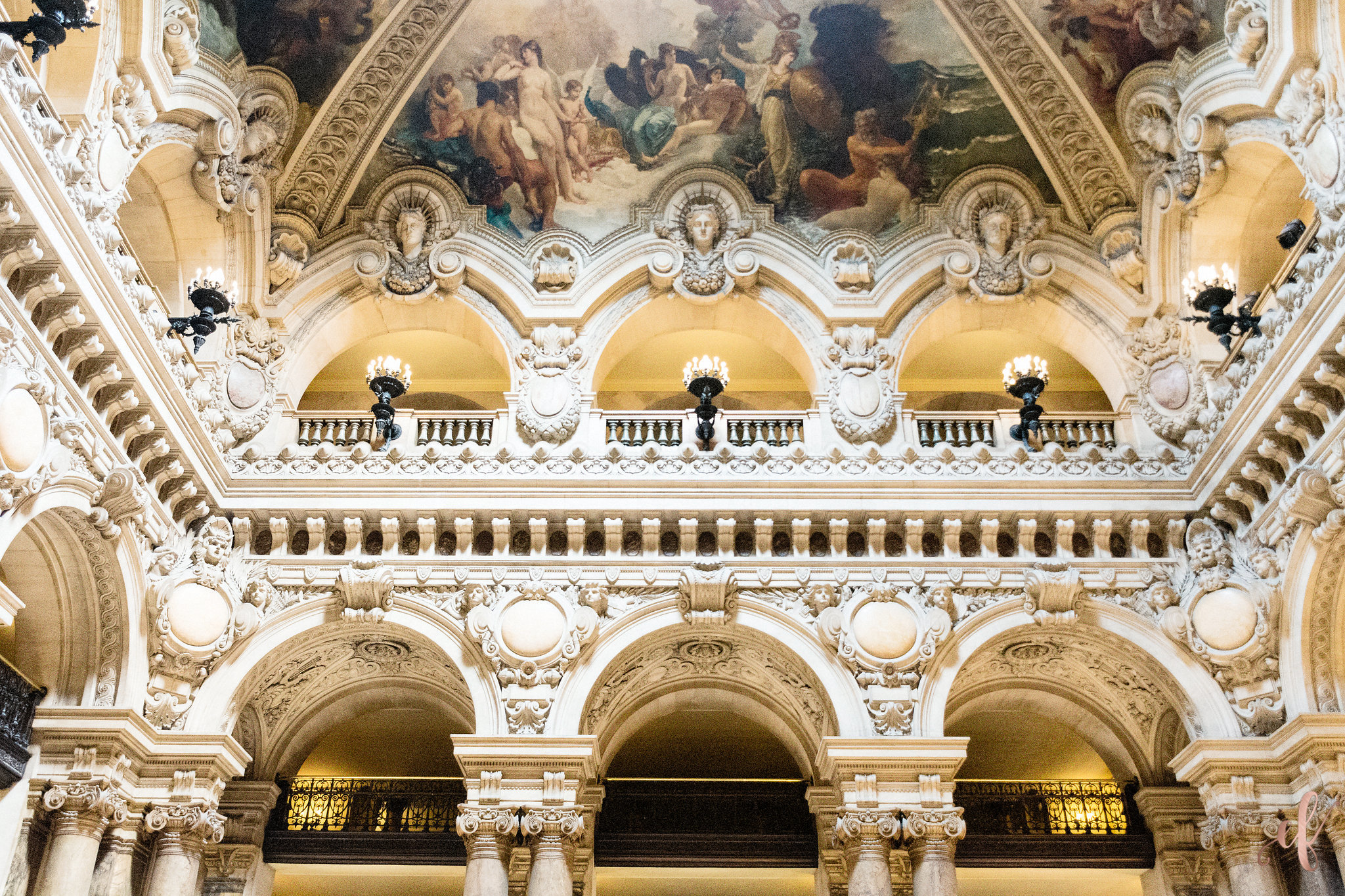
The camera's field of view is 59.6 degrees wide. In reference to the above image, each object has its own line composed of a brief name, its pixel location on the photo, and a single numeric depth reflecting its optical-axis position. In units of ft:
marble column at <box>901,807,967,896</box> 33.63
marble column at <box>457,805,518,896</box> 34.04
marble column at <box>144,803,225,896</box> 34.40
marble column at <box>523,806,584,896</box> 33.96
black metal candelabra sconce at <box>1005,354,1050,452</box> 40.24
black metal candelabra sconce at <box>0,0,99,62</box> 26.61
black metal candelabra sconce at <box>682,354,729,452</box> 41.19
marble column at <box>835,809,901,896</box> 33.65
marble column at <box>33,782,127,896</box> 32.07
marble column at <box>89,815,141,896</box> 33.24
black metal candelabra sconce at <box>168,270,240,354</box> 36.01
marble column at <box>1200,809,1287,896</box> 33.73
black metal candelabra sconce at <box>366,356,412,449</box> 40.68
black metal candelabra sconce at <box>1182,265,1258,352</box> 36.01
